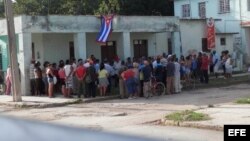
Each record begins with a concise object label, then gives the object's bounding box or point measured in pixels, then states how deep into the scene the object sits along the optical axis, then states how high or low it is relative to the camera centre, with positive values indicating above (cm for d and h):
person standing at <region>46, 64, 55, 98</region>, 1933 -97
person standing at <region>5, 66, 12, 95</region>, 2117 -116
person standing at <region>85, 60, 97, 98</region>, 1902 -104
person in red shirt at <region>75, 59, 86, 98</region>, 1905 -92
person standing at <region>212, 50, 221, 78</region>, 2544 -68
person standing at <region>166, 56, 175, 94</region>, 1966 -89
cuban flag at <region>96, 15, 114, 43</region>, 2305 +126
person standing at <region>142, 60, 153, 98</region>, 1872 -102
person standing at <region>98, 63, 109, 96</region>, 1936 -108
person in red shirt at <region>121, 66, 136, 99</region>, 1895 -101
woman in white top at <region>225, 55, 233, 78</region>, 2451 -87
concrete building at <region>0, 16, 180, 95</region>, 2089 +85
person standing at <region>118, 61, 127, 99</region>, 1914 -143
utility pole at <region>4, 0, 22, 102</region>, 1814 +45
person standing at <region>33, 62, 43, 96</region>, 2016 -87
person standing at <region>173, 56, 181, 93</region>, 1997 -115
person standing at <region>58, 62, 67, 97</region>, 1958 -97
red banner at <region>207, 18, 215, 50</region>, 2846 +95
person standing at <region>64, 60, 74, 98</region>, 1953 -100
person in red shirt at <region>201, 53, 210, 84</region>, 2244 -73
